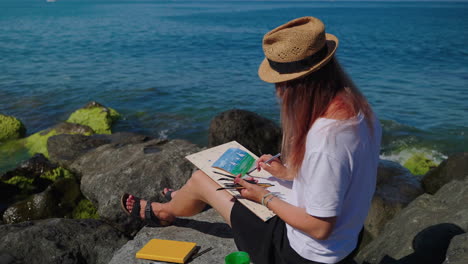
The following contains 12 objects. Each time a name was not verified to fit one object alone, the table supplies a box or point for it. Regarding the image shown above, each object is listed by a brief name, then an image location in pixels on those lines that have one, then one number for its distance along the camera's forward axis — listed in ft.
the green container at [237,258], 10.03
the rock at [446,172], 21.88
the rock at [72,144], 28.35
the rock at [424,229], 12.72
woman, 7.89
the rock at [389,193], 18.76
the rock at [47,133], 35.83
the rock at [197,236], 13.15
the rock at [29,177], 23.49
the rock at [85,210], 21.35
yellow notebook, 12.60
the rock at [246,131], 25.27
